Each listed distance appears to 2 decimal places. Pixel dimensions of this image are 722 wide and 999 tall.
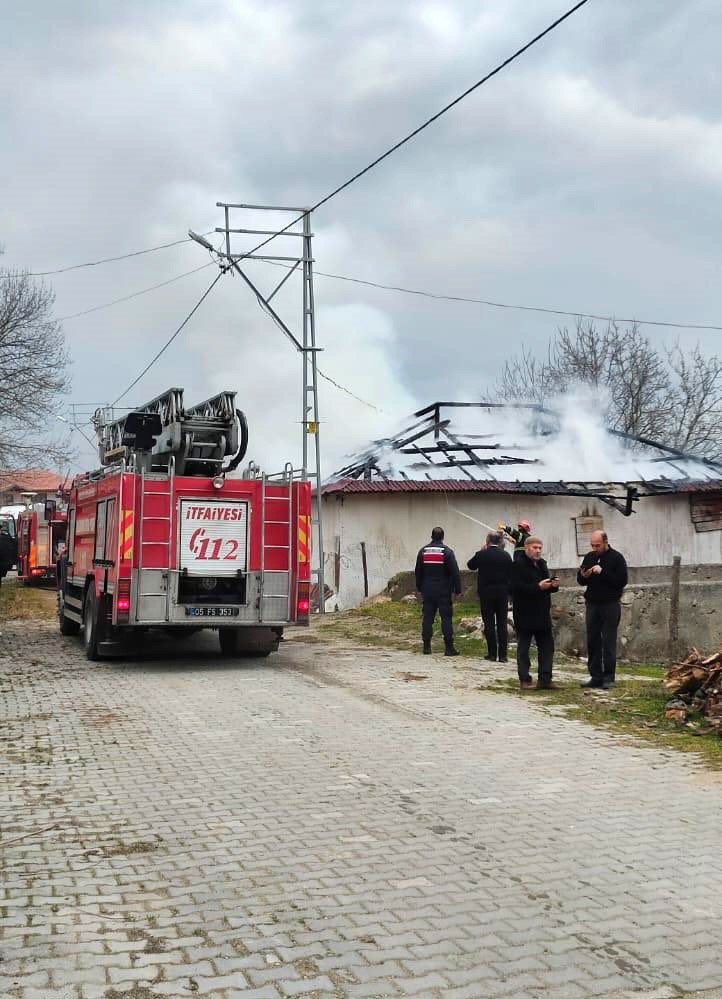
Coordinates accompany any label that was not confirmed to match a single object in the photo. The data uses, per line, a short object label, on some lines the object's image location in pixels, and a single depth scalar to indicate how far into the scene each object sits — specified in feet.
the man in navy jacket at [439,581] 47.85
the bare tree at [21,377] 104.17
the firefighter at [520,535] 51.10
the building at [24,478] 115.34
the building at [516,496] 76.79
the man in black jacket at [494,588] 45.47
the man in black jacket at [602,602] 36.75
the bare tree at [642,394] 117.29
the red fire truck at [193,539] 43.45
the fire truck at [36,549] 117.29
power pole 65.06
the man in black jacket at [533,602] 37.14
